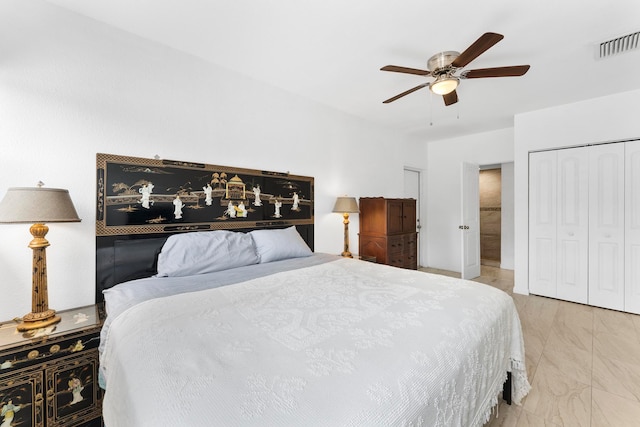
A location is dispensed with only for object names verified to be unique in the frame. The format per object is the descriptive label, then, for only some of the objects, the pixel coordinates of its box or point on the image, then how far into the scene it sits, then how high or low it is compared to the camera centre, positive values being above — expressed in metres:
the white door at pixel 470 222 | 4.25 -0.14
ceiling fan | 1.74 +1.08
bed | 0.78 -0.50
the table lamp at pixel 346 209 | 3.52 +0.06
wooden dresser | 3.75 -0.25
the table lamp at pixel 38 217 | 1.46 -0.02
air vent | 2.15 +1.40
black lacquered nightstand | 1.35 -0.86
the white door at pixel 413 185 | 5.24 +0.56
